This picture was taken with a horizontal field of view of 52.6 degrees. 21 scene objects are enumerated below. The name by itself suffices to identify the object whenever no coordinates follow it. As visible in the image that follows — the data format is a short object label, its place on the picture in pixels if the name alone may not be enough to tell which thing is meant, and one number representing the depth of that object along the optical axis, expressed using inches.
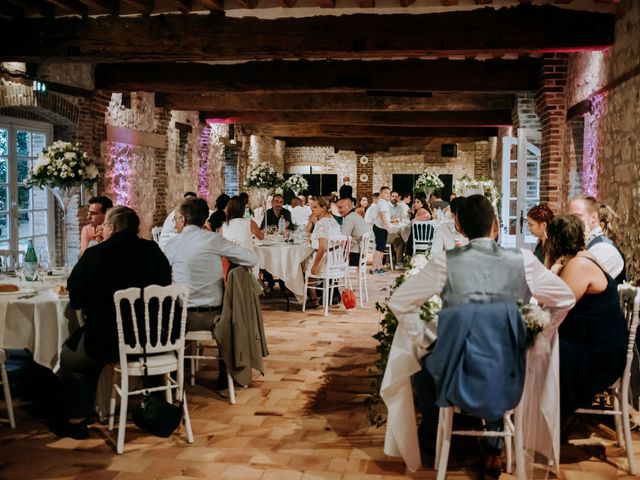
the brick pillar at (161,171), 428.1
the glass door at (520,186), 319.9
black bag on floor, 137.3
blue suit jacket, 108.5
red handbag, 255.9
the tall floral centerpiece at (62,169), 229.3
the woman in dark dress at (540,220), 182.7
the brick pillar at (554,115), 303.4
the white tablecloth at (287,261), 293.4
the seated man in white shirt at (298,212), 501.4
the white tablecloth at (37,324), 150.3
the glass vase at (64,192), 233.5
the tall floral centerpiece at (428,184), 558.6
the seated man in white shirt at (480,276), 110.0
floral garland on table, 127.9
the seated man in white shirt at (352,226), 325.4
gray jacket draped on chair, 171.9
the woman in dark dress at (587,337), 131.6
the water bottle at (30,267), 174.6
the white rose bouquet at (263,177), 446.3
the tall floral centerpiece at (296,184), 509.7
